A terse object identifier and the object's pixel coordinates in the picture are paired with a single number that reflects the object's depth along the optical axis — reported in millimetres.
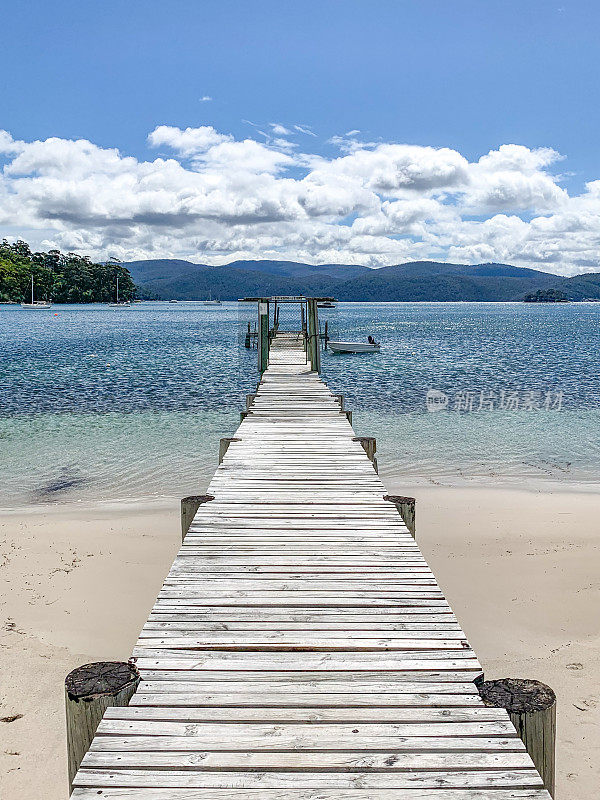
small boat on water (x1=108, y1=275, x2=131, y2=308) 176475
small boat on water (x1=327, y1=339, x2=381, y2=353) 44875
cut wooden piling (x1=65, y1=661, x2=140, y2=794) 3225
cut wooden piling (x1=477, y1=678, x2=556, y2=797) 3133
